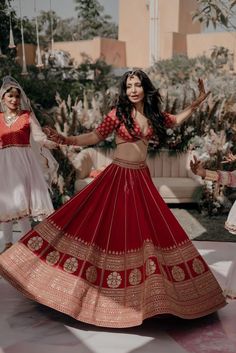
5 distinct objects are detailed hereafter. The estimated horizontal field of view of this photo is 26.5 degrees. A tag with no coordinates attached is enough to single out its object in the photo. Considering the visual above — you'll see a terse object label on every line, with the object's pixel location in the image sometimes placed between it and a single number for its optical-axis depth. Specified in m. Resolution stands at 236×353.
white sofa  7.51
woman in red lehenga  3.33
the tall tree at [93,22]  14.92
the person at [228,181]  3.57
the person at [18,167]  4.67
